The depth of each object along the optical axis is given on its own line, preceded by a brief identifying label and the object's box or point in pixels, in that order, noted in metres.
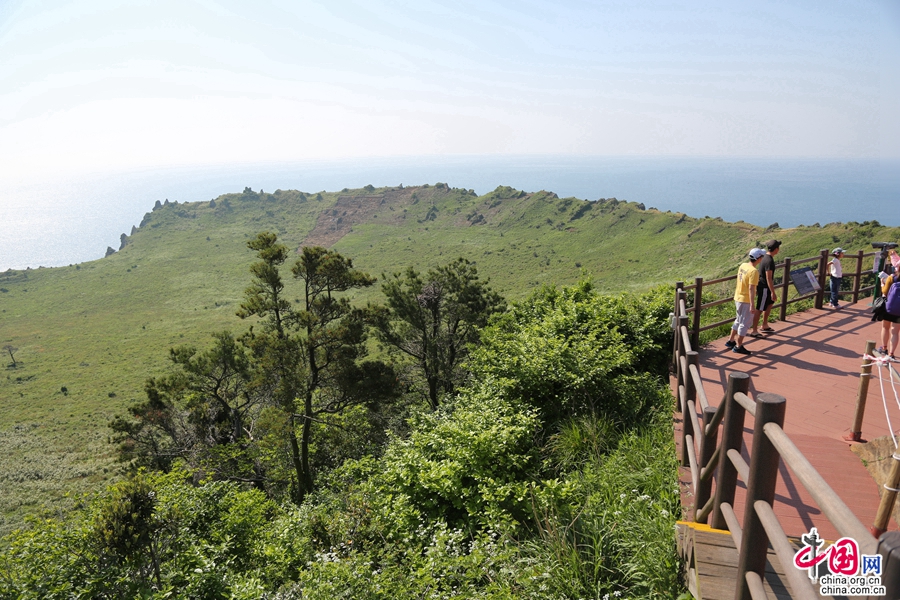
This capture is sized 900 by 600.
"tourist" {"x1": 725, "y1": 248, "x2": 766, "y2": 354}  7.06
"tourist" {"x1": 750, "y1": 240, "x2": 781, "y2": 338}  7.53
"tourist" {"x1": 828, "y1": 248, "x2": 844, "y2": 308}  9.52
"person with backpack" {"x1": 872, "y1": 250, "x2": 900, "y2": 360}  6.41
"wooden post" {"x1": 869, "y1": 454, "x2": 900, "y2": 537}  2.70
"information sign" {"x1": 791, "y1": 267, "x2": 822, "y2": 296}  8.62
